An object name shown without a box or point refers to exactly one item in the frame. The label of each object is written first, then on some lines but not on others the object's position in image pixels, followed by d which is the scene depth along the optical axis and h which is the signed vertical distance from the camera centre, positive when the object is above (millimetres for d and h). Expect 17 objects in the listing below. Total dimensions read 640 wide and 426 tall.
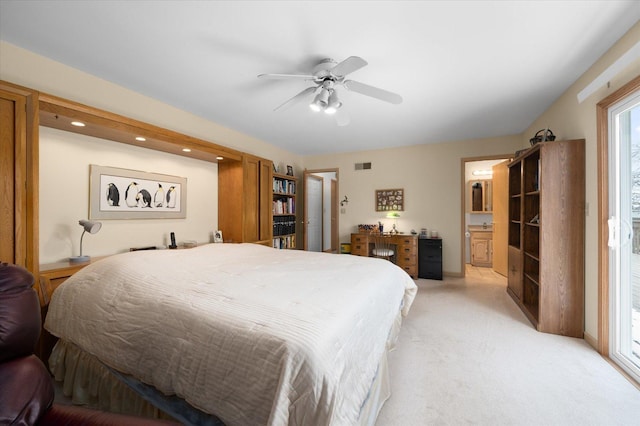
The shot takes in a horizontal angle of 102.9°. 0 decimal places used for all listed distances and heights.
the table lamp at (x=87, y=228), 2135 -128
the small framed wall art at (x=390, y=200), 4957 +247
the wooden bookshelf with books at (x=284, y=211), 4656 +29
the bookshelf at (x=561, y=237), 2408 -242
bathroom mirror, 5738 +371
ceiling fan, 2057 +1045
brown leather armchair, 773 -526
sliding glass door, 1910 -161
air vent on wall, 5207 +955
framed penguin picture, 2451 +197
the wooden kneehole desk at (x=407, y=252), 4535 -706
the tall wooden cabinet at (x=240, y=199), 3645 +194
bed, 943 -558
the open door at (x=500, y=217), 4391 -84
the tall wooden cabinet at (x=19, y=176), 1718 +258
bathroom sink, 5641 -358
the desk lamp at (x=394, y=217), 4969 -92
